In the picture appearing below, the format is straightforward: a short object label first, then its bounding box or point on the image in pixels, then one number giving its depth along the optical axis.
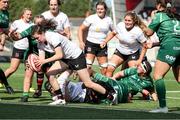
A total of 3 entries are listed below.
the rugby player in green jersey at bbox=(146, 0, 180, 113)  13.20
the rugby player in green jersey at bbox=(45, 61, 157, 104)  14.84
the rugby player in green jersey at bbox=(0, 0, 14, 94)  15.87
